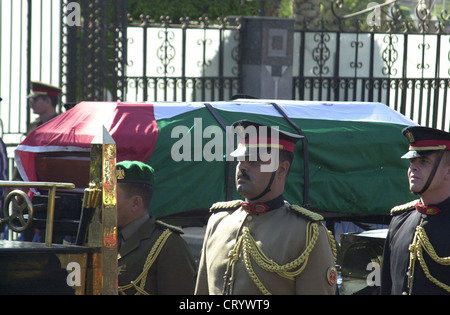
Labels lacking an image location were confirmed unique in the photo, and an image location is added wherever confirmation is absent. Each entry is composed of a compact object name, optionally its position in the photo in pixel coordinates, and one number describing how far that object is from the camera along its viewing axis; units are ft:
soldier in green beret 25.49
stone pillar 67.87
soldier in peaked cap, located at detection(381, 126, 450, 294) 25.21
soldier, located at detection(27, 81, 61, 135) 54.49
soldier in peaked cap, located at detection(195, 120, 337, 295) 23.08
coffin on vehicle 39.19
